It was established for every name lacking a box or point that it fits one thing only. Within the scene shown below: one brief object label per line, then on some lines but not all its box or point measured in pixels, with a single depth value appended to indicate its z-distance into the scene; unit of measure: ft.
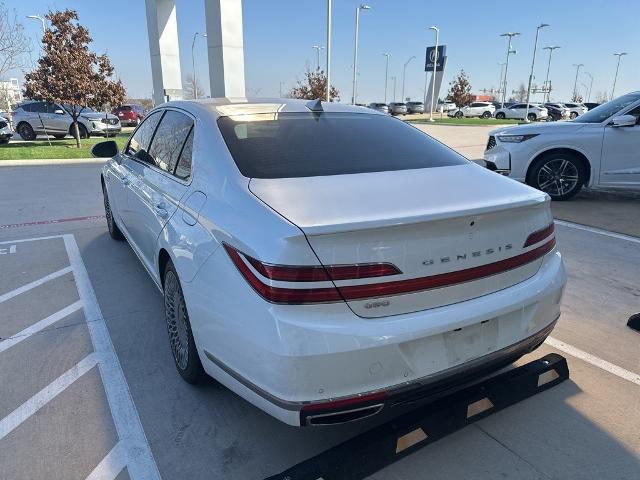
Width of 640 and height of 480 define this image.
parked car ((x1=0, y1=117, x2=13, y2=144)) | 59.48
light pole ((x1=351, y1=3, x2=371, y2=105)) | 128.38
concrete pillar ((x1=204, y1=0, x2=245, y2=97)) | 61.21
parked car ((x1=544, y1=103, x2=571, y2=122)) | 156.25
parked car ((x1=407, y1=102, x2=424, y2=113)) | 211.61
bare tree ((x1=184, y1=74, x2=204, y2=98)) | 183.10
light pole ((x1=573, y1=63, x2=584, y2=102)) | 307.99
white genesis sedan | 6.05
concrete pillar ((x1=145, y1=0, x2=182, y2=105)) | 72.02
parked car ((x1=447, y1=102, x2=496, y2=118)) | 184.34
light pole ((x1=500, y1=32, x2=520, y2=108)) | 185.26
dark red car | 95.35
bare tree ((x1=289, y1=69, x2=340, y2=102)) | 110.93
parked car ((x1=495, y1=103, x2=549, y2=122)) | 152.76
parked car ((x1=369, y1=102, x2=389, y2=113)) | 186.38
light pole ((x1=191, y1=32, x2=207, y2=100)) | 177.66
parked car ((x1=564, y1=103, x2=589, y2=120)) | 165.68
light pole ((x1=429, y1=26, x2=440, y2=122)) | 146.61
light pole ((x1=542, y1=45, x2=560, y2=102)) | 240.44
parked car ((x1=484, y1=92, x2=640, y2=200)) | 24.07
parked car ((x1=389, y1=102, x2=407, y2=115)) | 197.16
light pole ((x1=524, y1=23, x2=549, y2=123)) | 148.46
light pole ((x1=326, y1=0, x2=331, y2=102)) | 88.28
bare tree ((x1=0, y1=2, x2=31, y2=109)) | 59.12
